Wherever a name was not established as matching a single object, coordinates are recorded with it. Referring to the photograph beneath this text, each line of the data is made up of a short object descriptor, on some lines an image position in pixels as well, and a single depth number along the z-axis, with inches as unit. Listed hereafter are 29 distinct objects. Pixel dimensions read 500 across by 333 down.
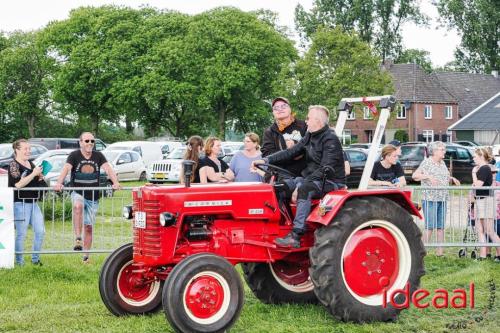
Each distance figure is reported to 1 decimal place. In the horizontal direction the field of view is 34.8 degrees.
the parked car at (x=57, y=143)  1531.6
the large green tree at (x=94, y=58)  2308.1
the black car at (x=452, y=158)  1139.3
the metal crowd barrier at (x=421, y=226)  412.5
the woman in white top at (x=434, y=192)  434.9
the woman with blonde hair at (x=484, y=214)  428.9
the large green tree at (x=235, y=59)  2221.9
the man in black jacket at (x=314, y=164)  270.2
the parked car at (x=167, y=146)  1528.1
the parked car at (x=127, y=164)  1180.5
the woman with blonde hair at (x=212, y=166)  398.3
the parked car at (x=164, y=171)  1148.5
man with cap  318.3
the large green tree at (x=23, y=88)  2615.7
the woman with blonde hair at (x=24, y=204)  404.5
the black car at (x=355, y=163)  1098.1
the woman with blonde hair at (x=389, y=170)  437.4
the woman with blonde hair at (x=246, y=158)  391.9
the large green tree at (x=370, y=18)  2418.8
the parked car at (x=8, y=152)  1100.8
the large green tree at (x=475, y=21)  2410.2
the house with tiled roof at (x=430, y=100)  2598.4
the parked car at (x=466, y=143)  1905.8
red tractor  252.4
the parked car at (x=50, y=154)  1084.0
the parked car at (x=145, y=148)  1362.0
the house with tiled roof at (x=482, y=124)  2124.8
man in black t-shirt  412.8
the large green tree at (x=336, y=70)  1957.4
